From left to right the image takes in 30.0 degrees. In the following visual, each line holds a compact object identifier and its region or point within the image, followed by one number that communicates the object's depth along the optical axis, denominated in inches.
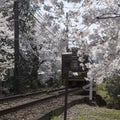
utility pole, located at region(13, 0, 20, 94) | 667.7
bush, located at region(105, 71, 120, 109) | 619.8
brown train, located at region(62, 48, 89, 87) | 841.2
